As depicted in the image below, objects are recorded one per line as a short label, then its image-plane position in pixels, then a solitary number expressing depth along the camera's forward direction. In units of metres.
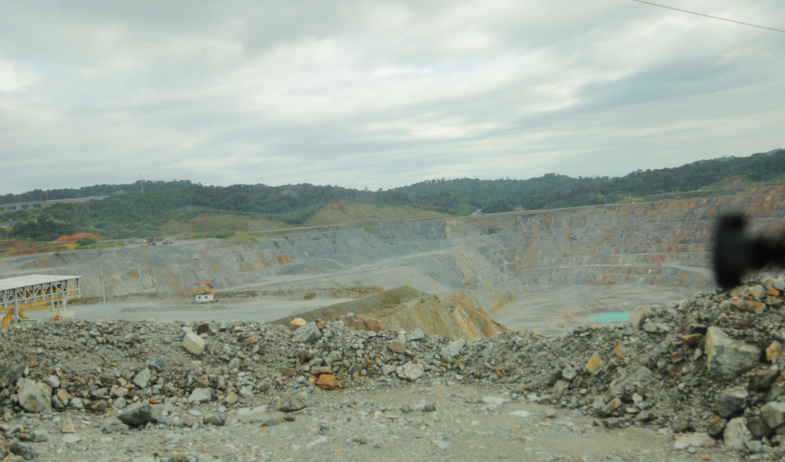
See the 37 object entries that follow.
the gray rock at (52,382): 8.30
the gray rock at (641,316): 9.05
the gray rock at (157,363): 9.34
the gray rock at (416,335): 11.09
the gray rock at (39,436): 6.64
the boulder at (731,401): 6.54
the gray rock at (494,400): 8.55
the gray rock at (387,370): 9.87
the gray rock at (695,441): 6.40
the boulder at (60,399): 8.06
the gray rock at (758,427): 6.12
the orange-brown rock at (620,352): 8.45
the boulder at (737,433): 6.19
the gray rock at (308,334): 10.76
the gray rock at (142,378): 8.97
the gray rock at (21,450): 6.05
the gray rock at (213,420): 7.96
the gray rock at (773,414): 5.99
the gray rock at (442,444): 6.86
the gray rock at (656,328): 8.55
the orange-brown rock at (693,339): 7.70
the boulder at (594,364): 8.45
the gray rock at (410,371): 9.74
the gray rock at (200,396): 8.76
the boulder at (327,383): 9.47
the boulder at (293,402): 8.50
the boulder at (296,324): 12.63
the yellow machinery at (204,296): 31.56
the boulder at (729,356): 6.94
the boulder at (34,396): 7.83
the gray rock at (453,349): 10.53
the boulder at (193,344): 9.96
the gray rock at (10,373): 8.12
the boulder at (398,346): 10.47
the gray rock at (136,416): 7.76
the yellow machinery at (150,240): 58.71
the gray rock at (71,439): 6.82
